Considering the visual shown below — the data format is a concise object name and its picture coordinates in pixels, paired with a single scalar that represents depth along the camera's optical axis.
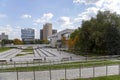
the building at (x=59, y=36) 52.82
